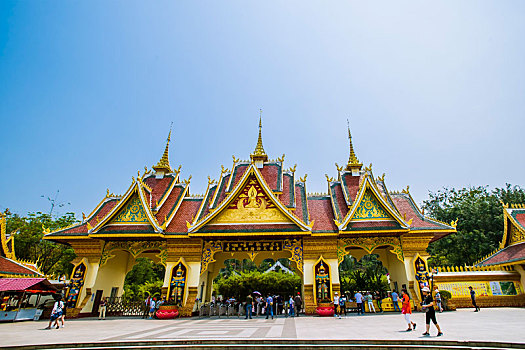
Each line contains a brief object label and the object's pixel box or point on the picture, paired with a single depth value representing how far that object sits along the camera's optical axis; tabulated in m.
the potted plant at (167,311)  14.36
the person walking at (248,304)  14.31
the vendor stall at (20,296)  14.40
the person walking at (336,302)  13.75
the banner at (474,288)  16.38
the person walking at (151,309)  15.45
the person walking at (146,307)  15.52
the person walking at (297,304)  14.35
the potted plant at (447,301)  14.80
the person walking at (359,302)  14.79
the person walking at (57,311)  10.81
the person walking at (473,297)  14.00
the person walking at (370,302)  15.27
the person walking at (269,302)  14.26
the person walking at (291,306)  15.37
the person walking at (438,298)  14.14
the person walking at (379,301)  15.68
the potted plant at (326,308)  14.03
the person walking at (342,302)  13.98
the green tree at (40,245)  27.42
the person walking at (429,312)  7.12
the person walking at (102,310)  14.95
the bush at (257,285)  28.08
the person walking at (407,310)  8.03
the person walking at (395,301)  15.30
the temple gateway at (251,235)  15.09
